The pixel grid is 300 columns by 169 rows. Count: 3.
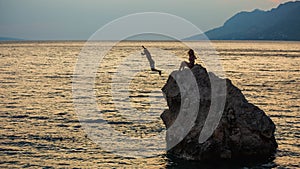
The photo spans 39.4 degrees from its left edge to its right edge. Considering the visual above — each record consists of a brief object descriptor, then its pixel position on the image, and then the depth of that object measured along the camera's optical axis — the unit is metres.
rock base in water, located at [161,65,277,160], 26.53
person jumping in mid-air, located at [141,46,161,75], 28.21
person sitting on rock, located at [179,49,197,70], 30.48
